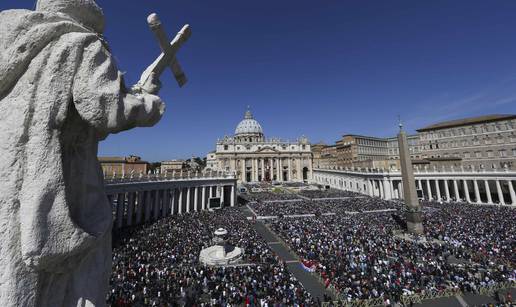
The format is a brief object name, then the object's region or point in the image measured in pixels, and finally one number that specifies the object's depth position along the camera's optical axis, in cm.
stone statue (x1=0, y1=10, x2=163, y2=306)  201
